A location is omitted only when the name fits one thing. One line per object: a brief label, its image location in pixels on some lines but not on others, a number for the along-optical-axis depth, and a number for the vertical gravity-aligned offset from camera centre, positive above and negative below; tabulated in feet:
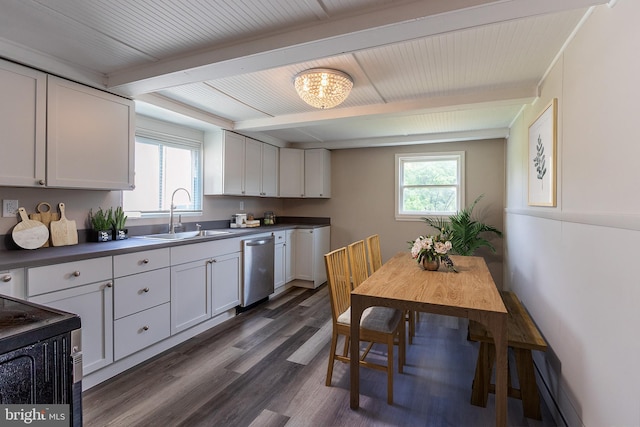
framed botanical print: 6.40 +1.35
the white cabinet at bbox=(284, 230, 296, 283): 14.10 -2.02
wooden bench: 5.90 -2.97
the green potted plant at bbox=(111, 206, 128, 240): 8.67 -0.34
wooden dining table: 5.10 -1.58
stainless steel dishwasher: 11.22 -2.19
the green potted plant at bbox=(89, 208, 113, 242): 8.26 -0.33
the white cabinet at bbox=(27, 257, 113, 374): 5.79 -1.69
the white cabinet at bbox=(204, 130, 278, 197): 11.85 +1.97
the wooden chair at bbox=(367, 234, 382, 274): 9.71 -1.29
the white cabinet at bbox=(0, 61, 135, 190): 6.11 +1.79
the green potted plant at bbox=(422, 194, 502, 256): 12.64 -0.82
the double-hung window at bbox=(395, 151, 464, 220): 14.35 +1.42
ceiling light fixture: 7.23 +3.11
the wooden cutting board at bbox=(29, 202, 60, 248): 7.23 -0.08
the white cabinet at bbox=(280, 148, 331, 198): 15.72 +2.10
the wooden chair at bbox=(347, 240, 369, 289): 8.00 -1.34
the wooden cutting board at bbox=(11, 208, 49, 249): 6.76 -0.48
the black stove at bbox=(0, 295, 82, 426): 2.55 -1.30
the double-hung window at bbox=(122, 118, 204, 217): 9.94 +1.52
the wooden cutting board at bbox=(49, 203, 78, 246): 7.40 -0.48
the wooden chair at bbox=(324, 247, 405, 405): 6.48 -2.41
